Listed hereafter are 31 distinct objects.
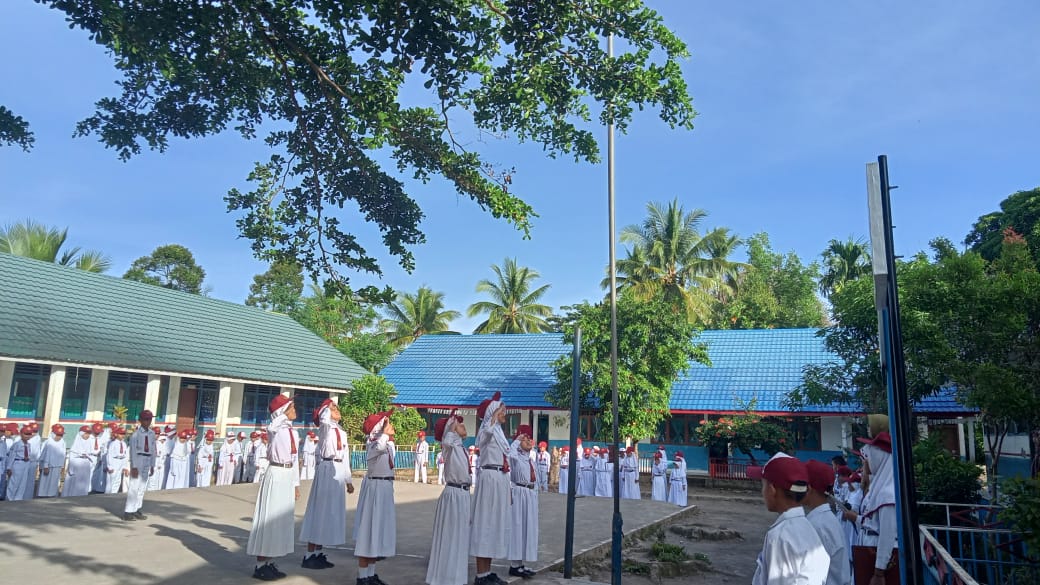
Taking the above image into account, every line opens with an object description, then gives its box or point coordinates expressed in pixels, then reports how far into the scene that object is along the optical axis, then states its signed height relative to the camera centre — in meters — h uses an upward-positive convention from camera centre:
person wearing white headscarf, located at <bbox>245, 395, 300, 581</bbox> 7.18 -1.04
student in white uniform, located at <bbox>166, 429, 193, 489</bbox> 18.12 -1.68
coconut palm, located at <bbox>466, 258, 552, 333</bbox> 39.06 +6.09
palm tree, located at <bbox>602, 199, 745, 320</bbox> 33.75 +7.96
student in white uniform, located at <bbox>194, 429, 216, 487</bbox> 18.97 -1.61
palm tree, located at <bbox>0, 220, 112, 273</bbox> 27.53 +6.36
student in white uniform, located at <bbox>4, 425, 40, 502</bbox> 14.52 -1.52
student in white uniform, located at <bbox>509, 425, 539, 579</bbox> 8.41 -1.26
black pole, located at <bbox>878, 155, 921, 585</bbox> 3.21 -0.07
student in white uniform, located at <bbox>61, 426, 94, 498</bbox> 15.72 -1.63
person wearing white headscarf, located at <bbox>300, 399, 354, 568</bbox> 8.38 -0.99
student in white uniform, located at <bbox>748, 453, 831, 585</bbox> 3.19 -0.57
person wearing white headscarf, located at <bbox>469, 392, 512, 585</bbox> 7.67 -0.99
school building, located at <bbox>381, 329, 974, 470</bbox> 23.42 +1.05
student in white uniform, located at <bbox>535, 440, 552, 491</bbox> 21.83 -1.74
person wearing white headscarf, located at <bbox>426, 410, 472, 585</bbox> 6.95 -1.11
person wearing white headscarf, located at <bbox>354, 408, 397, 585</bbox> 7.18 -1.10
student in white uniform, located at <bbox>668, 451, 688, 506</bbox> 20.23 -1.97
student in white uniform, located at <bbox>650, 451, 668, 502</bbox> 20.94 -2.02
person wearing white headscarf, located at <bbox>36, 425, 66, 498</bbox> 14.99 -1.41
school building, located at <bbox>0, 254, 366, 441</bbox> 17.31 +1.29
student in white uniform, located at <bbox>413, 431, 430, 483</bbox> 22.91 -1.71
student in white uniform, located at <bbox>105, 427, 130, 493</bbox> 16.06 -1.47
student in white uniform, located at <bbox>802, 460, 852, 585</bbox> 4.02 -0.56
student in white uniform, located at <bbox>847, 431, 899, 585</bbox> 5.18 -0.78
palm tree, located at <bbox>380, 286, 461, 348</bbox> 42.78 +5.82
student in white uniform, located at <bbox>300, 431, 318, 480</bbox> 20.98 -1.95
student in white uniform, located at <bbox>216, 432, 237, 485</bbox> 19.66 -1.76
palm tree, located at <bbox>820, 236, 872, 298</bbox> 34.69 +8.26
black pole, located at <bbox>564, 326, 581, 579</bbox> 8.53 -0.69
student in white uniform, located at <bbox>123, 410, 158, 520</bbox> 10.66 -1.00
